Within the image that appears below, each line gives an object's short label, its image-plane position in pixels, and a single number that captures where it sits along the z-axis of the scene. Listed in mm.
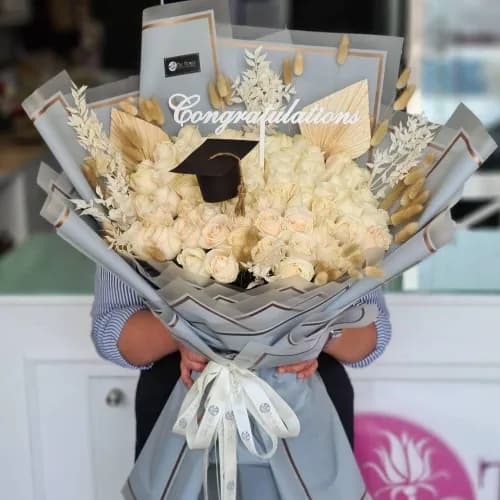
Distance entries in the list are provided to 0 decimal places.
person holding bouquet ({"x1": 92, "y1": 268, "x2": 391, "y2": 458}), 1146
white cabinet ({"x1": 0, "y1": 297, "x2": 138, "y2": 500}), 1584
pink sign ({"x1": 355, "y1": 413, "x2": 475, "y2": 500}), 1567
